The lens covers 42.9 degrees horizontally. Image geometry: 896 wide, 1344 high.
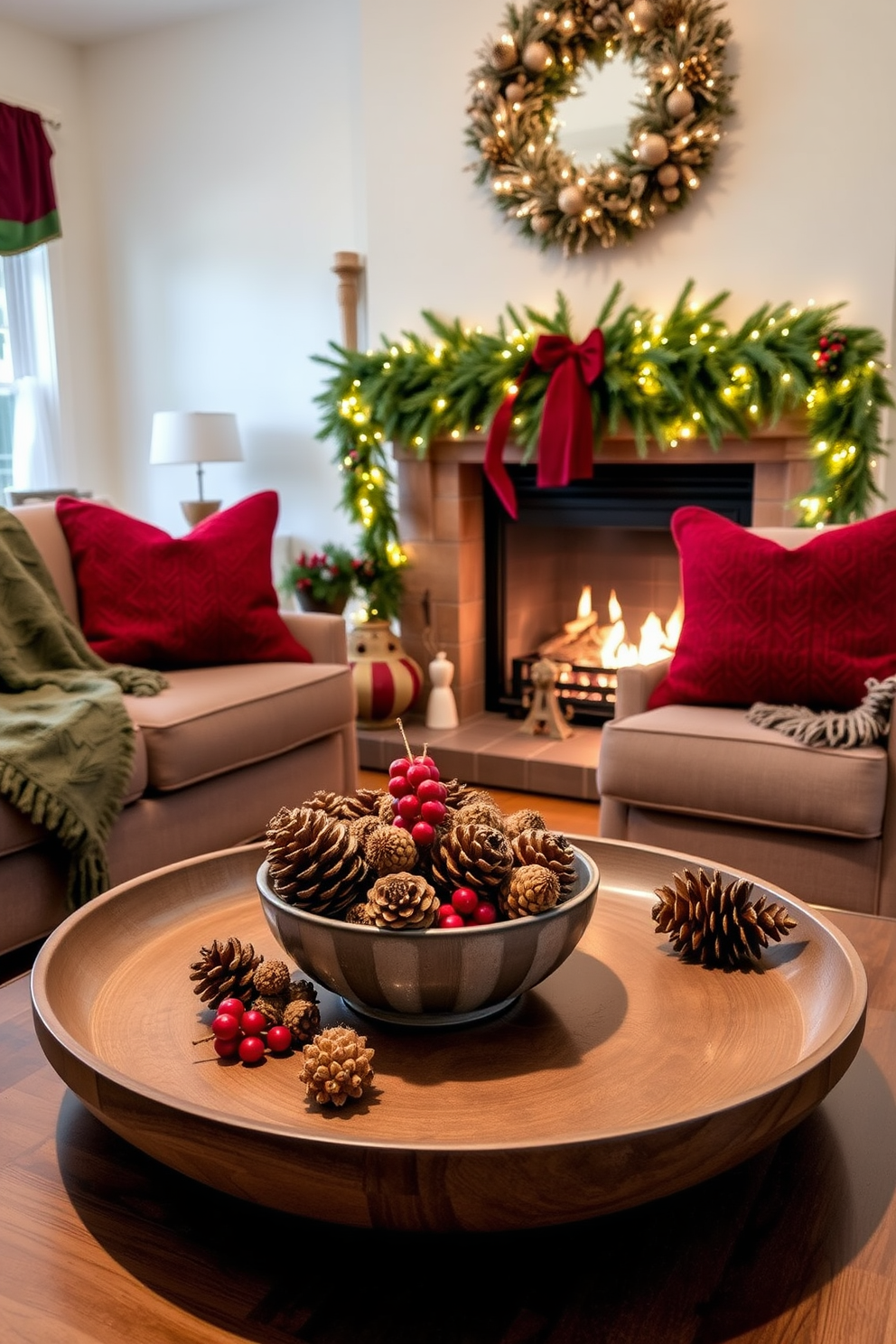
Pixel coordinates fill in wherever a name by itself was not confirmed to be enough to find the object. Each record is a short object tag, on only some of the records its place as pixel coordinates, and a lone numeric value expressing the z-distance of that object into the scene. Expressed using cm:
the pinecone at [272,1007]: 100
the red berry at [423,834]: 101
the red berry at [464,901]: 95
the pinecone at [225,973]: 103
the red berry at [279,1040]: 98
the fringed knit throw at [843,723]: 214
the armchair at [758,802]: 210
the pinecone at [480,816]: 105
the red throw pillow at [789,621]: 234
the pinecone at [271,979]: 102
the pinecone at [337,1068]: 88
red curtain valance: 455
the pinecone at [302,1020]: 99
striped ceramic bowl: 92
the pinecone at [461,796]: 112
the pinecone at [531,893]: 95
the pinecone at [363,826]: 104
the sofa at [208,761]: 205
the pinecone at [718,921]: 114
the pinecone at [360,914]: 93
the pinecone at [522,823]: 110
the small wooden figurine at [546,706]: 354
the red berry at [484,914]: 95
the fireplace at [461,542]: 365
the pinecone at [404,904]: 91
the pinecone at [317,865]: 97
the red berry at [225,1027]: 98
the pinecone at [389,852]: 98
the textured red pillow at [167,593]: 271
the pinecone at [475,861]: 96
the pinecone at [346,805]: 112
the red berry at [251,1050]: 97
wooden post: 418
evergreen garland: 298
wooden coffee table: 75
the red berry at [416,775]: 105
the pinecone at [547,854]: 102
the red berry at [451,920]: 94
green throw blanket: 200
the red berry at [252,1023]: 98
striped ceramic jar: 360
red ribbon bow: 325
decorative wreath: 306
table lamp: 426
